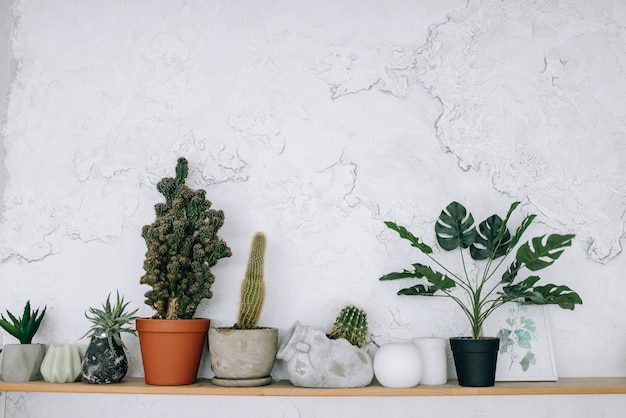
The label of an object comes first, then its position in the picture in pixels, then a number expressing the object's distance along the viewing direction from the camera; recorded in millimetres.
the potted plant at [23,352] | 1596
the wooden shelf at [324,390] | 1479
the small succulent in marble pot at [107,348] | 1544
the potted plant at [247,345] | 1519
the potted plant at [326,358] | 1516
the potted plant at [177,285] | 1536
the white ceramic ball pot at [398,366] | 1521
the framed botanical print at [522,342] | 1612
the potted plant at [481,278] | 1509
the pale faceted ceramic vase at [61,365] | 1574
